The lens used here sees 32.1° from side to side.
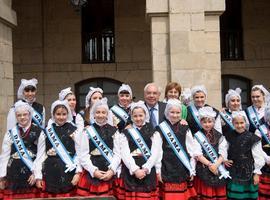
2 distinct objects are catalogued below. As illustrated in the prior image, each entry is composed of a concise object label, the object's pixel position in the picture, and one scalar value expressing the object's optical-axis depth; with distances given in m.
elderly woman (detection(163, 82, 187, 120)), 6.55
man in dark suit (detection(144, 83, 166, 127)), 6.35
